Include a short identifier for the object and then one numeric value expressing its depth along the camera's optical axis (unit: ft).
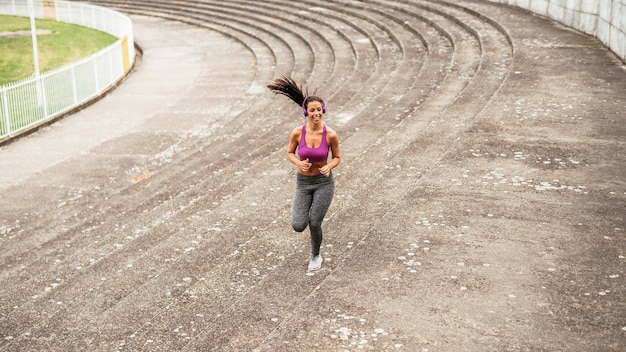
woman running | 23.95
